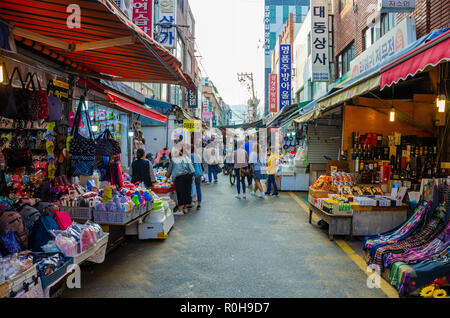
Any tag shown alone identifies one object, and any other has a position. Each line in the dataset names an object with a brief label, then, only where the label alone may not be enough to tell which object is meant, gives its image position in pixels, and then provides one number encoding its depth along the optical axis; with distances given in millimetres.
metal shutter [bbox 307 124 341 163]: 11805
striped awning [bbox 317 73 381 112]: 5098
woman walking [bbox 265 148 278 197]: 11000
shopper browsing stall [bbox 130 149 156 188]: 7348
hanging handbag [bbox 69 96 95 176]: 5113
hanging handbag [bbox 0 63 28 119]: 3664
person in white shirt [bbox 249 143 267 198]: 10914
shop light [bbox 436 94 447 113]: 5403
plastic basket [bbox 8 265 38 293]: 2572
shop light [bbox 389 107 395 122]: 6762
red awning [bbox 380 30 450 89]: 3354
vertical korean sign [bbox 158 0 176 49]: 13042
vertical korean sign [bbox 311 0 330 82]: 12797
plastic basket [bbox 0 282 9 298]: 2445
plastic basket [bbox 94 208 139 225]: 4734
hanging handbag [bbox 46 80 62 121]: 4439
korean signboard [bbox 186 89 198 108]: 23219
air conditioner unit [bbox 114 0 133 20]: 9625
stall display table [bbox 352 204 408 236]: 5754
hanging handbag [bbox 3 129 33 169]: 4027
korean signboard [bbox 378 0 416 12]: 7089
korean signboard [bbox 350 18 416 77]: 7973
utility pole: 48906
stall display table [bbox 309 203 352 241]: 5805
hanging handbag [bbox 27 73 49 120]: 4102
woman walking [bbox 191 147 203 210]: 8945
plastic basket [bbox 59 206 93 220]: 4766
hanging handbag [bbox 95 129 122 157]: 5405
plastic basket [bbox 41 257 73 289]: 2977
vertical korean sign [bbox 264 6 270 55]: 38547
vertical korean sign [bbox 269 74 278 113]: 22516
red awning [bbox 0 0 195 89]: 3072
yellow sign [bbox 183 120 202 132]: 15977
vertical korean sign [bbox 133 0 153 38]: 10508
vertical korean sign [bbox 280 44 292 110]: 19969
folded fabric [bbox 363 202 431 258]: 4582
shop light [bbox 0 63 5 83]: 3494
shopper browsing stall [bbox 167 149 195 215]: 7906
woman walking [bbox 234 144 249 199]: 10797
